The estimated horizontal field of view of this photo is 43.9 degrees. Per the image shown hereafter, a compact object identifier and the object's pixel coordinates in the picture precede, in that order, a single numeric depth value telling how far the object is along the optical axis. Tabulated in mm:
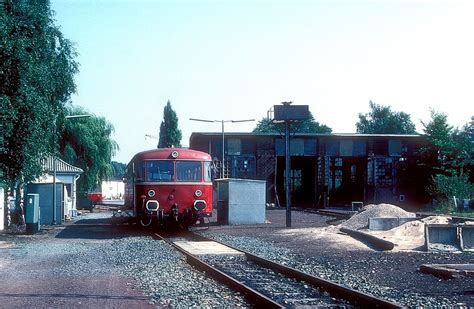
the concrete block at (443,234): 15969
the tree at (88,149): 48656
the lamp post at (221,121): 43562
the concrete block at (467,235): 15992
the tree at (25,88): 21078
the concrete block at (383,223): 21188
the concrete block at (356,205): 37131
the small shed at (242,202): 26062
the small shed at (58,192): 27750
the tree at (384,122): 106062
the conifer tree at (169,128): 77938
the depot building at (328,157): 50156
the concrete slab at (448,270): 10555
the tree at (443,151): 41972
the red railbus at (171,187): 20656
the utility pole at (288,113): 26078
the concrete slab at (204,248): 15289
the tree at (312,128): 109562
